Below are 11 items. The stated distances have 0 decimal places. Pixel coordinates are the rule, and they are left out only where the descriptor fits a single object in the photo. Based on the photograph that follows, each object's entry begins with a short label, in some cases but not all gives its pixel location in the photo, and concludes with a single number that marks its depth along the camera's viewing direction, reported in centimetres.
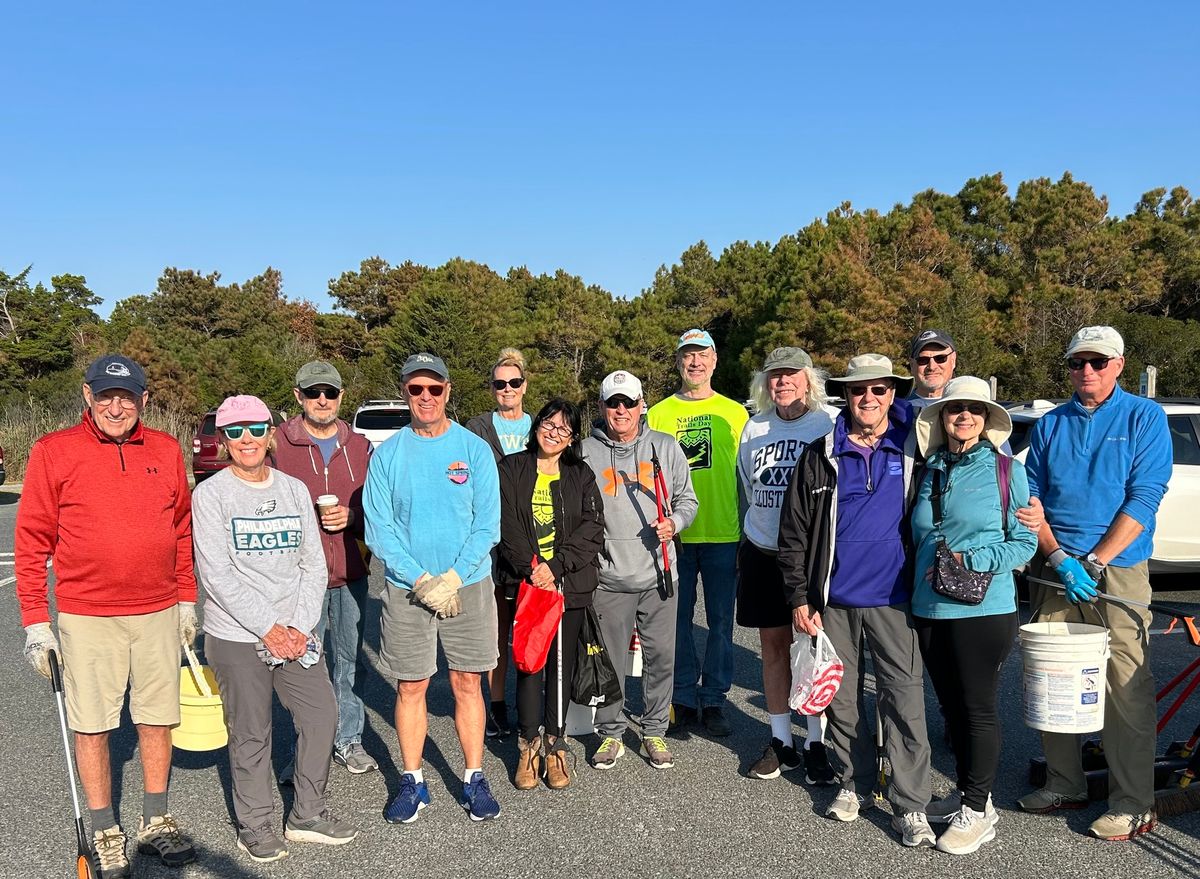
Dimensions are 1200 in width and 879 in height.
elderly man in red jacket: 346
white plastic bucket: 361
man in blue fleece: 375
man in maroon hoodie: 450
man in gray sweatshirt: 457
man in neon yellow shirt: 506
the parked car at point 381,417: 1587
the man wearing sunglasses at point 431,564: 398
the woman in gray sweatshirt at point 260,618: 360
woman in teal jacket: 362
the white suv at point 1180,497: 773
